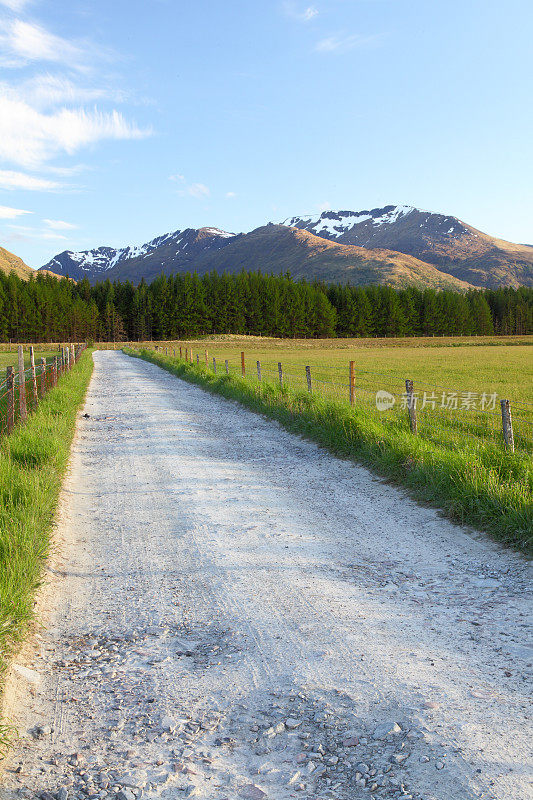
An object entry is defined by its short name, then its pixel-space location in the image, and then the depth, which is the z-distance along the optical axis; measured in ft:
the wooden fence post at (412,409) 31.91
